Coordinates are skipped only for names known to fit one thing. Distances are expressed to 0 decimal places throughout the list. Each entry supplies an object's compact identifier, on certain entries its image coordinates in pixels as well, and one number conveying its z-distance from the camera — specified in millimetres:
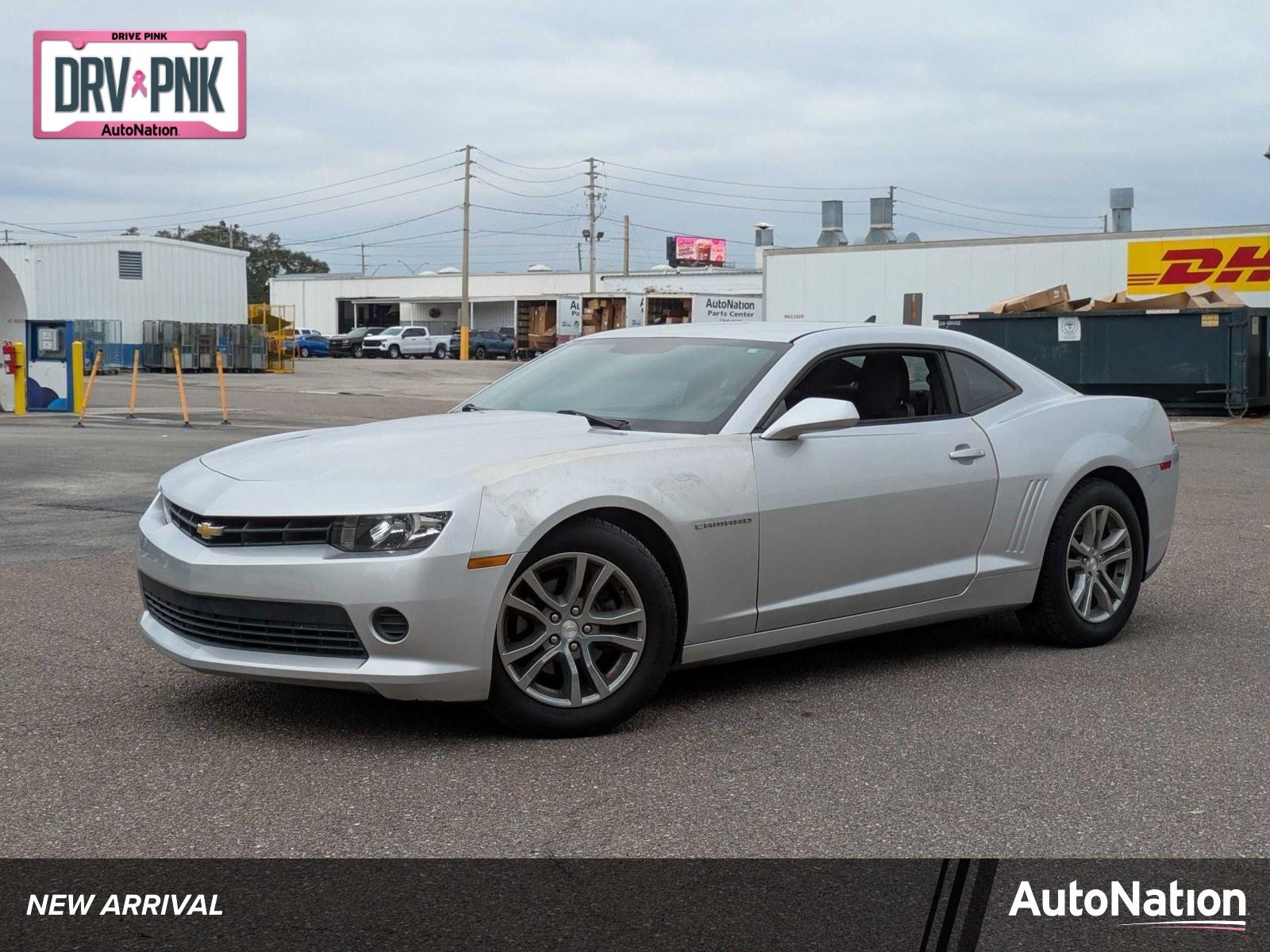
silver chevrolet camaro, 4555
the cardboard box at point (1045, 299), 27219
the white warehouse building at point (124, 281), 45531
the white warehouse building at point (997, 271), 35312
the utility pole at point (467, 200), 65562
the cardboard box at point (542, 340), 64188
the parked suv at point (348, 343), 68625
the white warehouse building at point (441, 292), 78000
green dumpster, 25109
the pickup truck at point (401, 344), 65812
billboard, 109688
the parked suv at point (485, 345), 67000
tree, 115562
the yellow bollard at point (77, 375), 23938
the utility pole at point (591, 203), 82000
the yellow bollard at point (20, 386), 23594
